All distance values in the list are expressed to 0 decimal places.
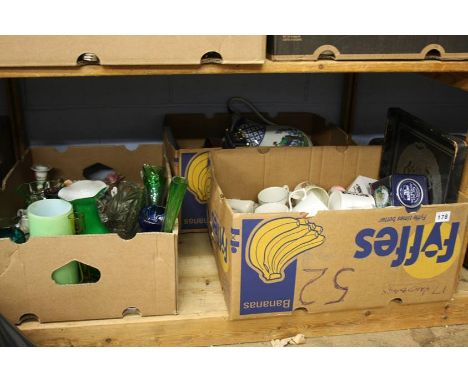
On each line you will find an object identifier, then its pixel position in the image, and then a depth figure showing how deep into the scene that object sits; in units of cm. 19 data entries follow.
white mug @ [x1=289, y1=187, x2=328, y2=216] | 126
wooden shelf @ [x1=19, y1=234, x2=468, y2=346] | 106
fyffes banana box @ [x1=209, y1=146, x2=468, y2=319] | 103
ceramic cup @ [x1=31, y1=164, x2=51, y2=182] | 138
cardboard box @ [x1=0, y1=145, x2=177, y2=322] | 99
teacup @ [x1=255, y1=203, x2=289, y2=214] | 127
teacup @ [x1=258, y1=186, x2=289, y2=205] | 134
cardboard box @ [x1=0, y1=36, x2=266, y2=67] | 93
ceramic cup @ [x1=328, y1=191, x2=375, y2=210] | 124
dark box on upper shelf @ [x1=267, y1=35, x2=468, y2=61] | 103
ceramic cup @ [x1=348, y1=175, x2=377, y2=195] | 135
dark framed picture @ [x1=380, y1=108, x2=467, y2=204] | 117
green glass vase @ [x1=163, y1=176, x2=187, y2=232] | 105
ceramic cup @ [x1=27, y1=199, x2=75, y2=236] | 100
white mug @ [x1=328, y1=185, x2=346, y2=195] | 133
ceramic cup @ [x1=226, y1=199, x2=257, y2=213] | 130
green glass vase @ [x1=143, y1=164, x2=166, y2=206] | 121
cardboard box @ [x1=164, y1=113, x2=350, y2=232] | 135
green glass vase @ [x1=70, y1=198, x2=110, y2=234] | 108
